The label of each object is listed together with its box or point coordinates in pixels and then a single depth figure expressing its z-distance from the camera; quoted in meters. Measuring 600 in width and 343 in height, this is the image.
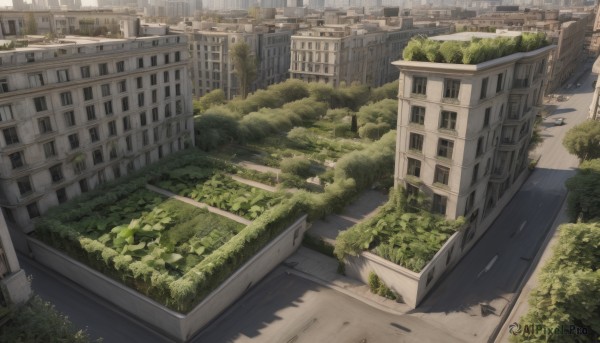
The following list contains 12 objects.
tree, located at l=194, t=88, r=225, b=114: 100.38
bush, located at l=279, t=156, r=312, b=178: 62.69
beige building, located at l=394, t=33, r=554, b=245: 41.50
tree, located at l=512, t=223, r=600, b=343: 29.47
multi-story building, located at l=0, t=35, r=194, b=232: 45.56
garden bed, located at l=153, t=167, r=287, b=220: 51.88
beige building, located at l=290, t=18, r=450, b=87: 121.88
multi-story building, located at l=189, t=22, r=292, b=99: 123.00
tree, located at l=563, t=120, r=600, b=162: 64.81
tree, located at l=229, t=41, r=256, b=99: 110.69
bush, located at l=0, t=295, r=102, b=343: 28.52
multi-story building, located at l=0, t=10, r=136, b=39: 64.12
